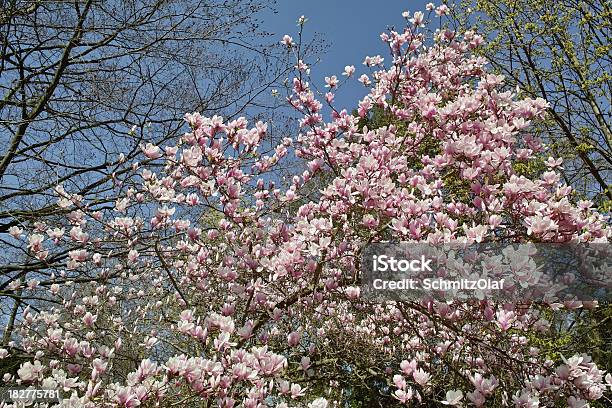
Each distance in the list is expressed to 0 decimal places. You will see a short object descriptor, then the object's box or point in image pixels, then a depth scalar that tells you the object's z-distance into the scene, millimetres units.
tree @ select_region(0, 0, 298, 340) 4215
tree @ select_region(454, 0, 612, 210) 6379
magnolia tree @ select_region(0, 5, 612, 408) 2020
